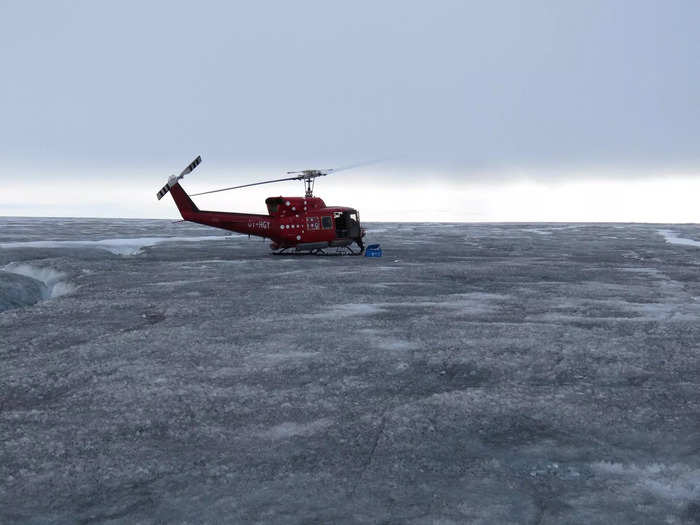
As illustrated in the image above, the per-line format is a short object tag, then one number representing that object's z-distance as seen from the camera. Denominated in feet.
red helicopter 82.38
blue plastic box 84.48
